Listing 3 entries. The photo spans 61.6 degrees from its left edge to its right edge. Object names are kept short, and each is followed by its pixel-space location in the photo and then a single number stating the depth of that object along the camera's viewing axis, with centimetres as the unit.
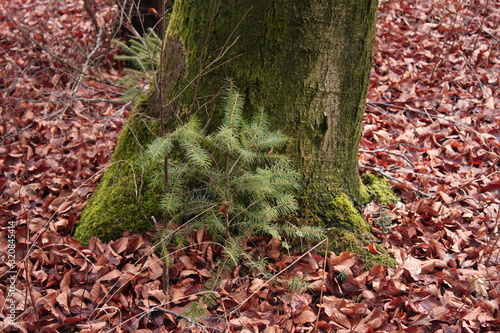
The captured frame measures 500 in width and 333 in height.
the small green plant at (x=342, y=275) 237
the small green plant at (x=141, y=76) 310
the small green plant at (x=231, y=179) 216
